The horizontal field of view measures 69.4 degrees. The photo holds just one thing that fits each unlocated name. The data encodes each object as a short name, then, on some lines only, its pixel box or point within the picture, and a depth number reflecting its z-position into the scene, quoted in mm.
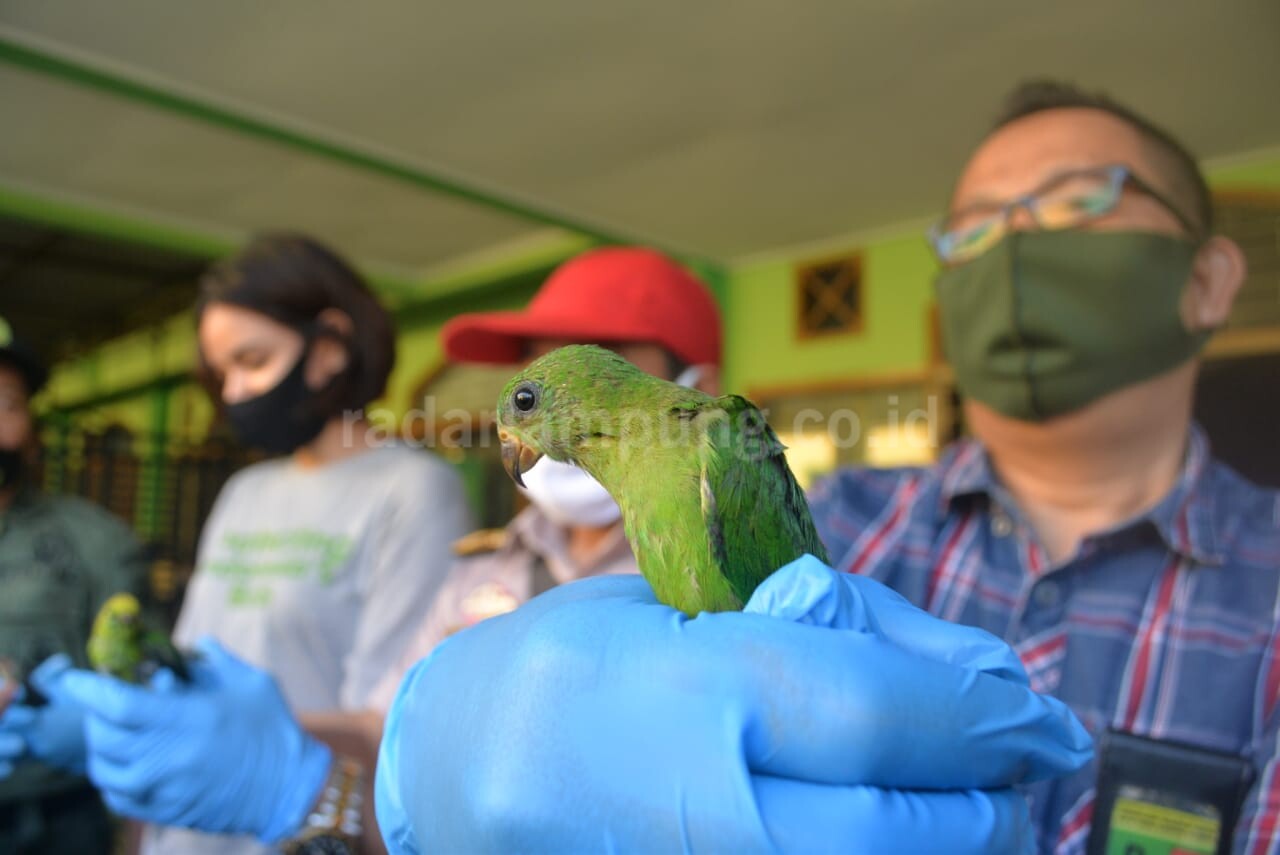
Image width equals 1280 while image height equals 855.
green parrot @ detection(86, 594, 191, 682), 707
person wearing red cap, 648
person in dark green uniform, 888
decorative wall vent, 2324
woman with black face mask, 814
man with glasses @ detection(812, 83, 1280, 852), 537
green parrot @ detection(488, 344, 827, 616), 366
